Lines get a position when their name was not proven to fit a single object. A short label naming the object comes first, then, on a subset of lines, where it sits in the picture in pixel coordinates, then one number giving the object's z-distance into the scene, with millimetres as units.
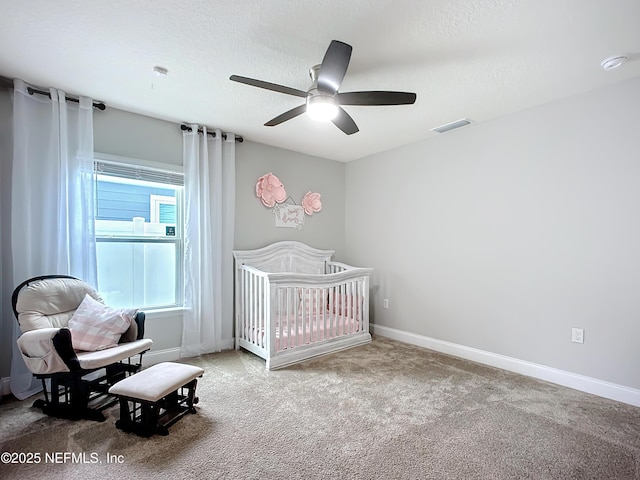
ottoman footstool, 1951
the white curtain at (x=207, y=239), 3361
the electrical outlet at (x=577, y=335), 2666
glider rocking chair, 2104
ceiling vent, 3248
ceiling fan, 1759
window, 3027
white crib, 3150
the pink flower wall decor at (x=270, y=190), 3953
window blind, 2998
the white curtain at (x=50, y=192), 2502
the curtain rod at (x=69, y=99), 2562
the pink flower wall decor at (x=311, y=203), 4387
